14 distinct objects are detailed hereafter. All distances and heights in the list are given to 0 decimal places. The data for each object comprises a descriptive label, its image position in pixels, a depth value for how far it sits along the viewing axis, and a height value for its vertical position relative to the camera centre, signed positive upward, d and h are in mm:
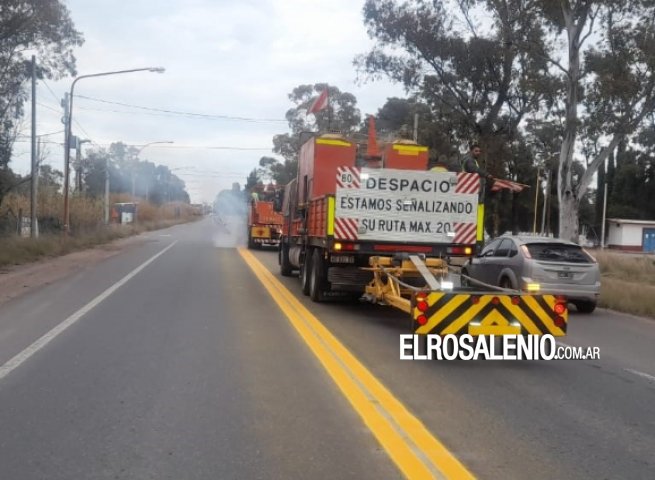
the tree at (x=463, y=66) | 26750 +6298
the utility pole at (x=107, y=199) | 43362 +765
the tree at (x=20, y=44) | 22375 +5786
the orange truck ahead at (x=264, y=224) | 30922 -324
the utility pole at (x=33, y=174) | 25625 +1331
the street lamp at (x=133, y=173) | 78275 +4658
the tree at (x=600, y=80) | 21000 +4579
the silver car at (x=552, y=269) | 12539 -781
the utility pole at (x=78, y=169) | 35447 +2275
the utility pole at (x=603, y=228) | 58812 -23
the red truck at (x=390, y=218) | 10945 +50
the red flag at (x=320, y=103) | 20494 +3419
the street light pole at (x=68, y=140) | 28422 +3018
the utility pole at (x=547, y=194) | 52906 +2534
